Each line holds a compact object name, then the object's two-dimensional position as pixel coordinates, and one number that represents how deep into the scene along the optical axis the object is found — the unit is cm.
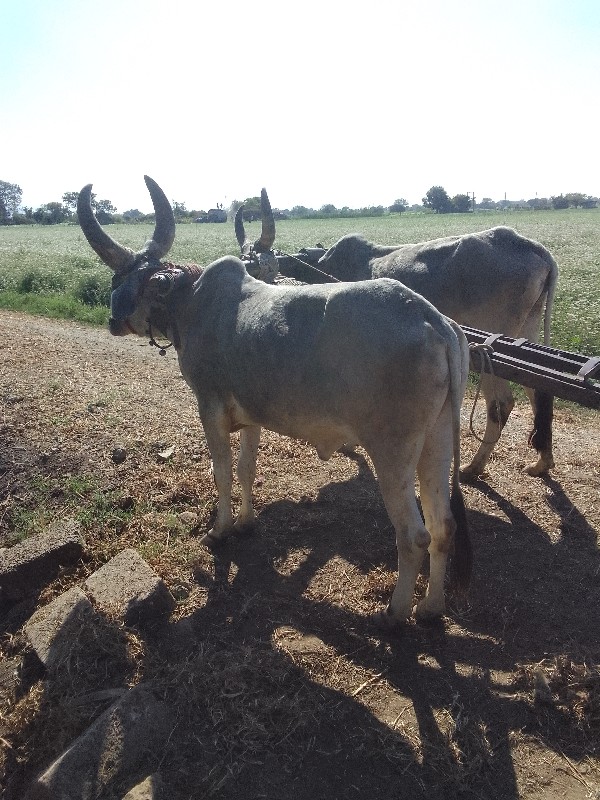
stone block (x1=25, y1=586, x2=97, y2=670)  421
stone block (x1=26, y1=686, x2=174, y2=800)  332
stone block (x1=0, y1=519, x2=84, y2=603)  502
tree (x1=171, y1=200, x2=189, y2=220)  8820
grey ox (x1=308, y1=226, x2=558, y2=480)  647
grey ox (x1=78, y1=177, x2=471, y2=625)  390
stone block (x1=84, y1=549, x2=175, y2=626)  452
